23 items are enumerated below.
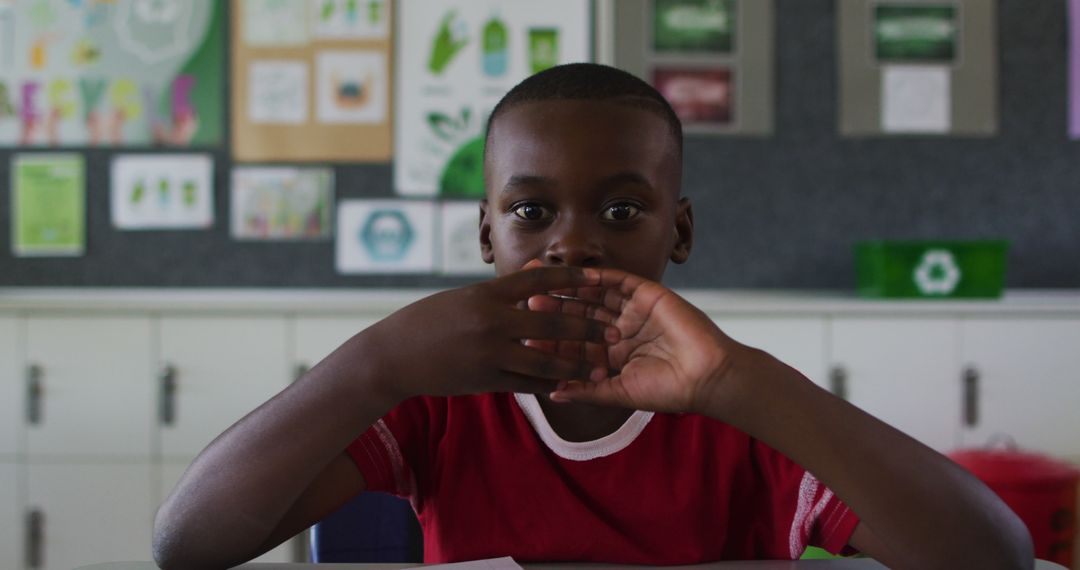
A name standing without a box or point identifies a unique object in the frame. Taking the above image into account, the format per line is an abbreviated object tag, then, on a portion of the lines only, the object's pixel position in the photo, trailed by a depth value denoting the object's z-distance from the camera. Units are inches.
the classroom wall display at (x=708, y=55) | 94.3
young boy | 27.4
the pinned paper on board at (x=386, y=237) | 94.5
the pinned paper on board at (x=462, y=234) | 94.5
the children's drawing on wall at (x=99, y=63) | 91.7
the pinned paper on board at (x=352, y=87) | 93.8
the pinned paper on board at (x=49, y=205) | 92.6
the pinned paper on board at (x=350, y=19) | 93.4
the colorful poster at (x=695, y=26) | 94.5
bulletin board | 94.0
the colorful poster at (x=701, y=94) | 94.7
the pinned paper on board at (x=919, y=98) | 95.0
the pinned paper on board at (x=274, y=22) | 92.9
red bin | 73.7
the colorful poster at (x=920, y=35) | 94.7
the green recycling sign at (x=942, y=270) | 83.7
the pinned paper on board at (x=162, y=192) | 93.3
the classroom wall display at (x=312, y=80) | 93.0
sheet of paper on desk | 27.4
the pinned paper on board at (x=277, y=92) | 93.4
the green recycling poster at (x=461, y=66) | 93.5
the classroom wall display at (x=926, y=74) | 94.7
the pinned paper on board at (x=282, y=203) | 93.9
